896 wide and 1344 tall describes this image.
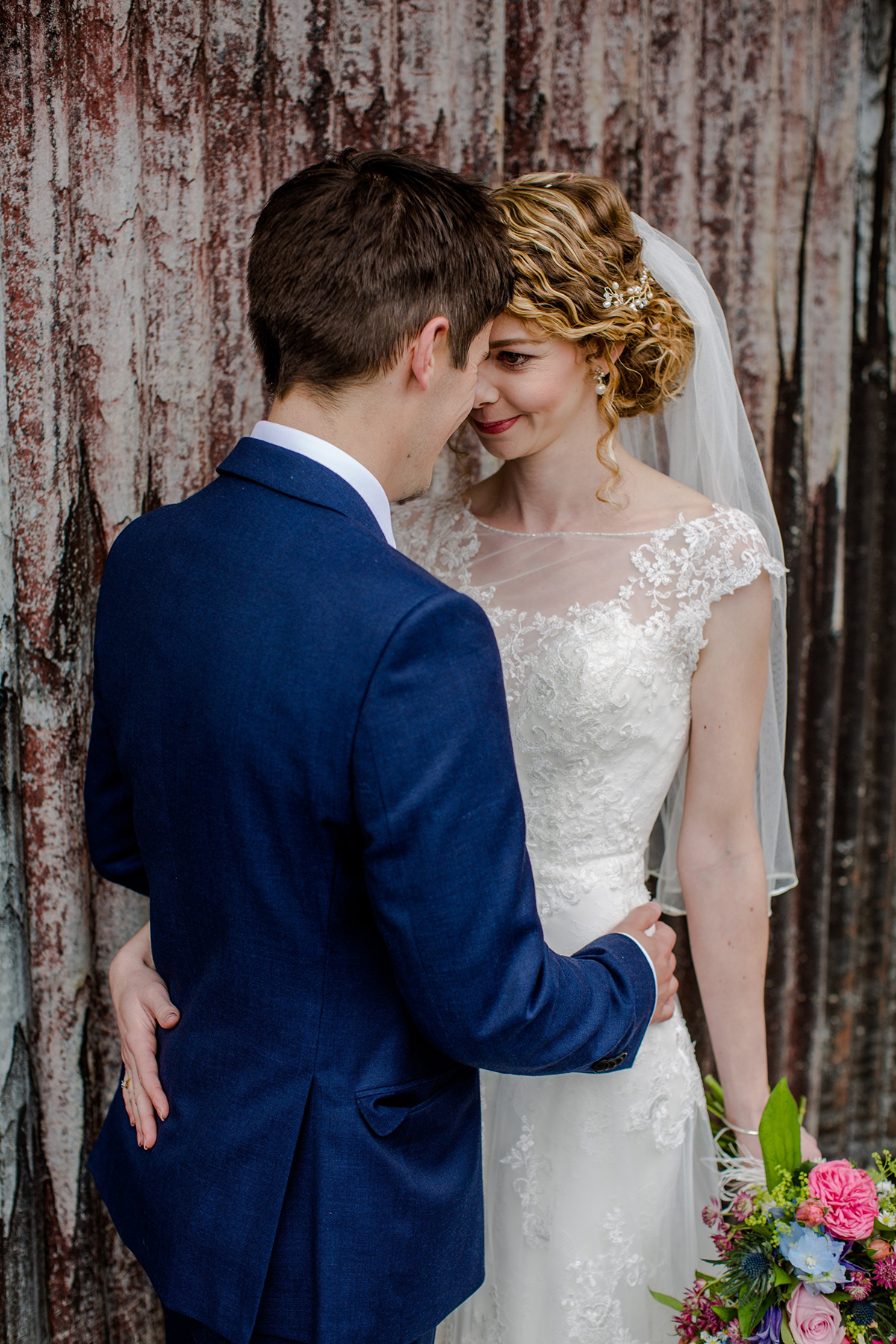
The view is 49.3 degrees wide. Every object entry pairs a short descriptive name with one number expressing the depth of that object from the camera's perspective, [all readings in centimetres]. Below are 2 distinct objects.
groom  103
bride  163
